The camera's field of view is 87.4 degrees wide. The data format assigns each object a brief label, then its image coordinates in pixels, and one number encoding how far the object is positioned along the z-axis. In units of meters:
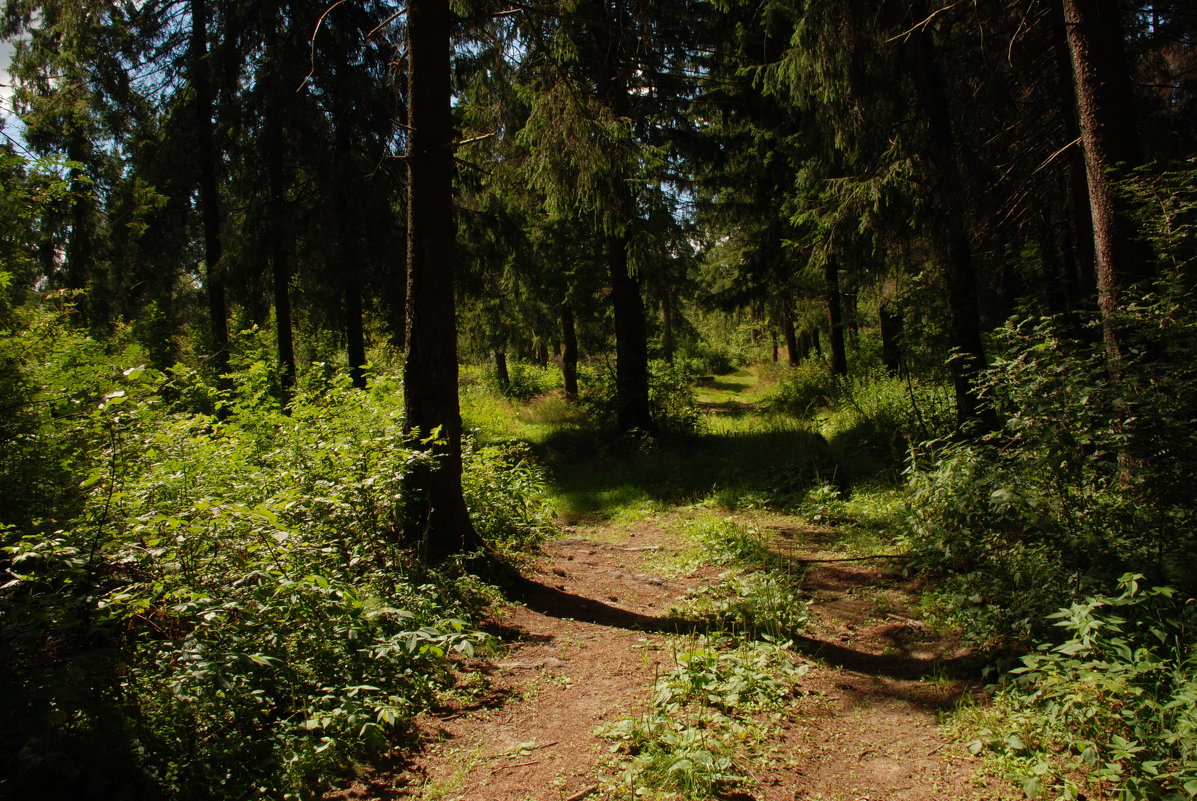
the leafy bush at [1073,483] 3.82
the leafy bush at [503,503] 6.61
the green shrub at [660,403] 12.86
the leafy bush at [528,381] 22.86
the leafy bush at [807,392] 14.31
